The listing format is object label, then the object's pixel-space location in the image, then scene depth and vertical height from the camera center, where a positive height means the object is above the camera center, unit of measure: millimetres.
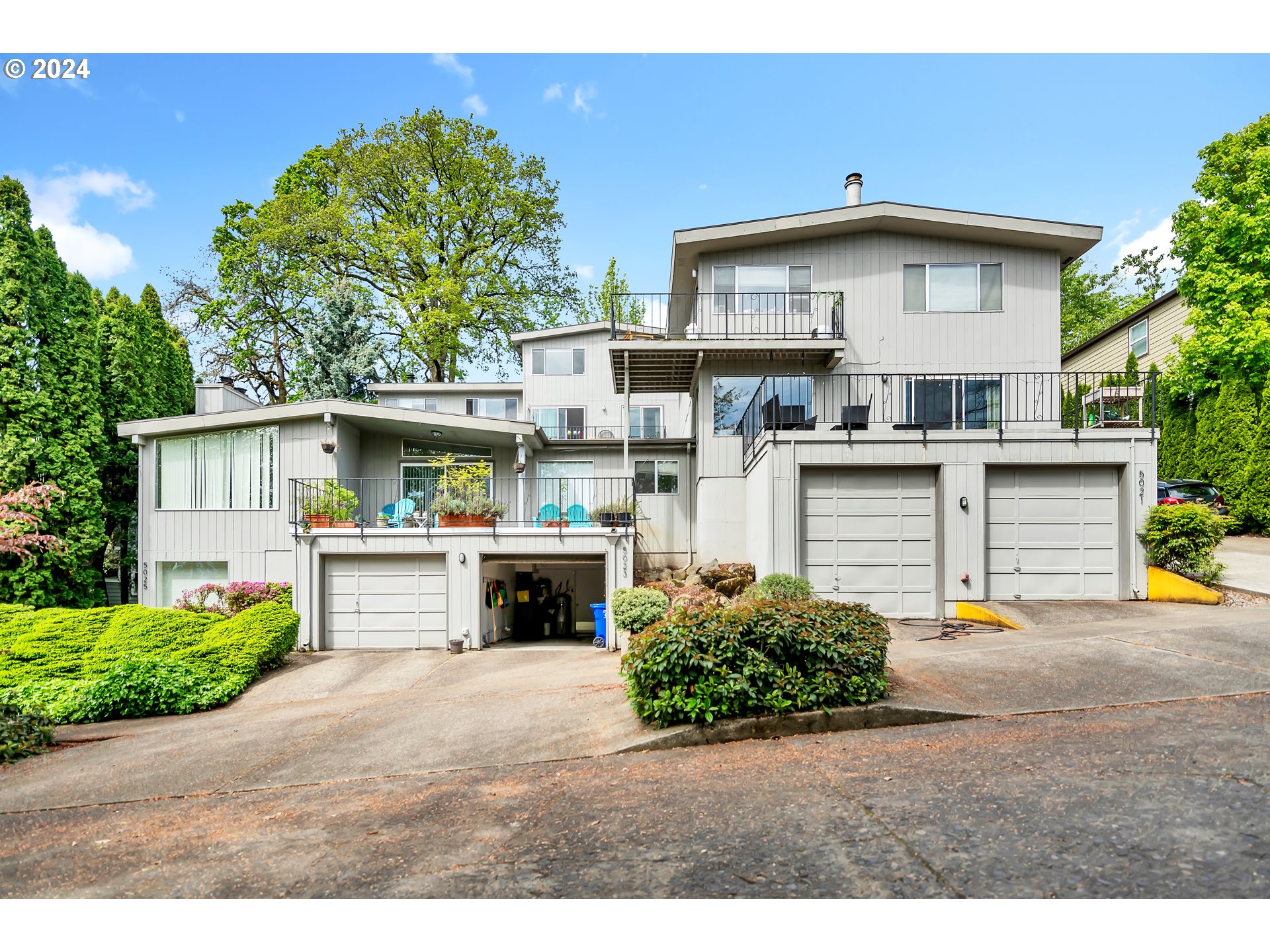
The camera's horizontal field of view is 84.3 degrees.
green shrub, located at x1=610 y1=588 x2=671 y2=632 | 10906 -1845
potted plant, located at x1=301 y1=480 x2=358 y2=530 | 13664 -297
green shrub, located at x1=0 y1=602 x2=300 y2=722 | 9289 -2463
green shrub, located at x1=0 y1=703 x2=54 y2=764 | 7414 -2640
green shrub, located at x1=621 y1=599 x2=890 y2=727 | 5645 -1440
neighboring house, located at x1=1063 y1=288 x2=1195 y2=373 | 23484 +5694
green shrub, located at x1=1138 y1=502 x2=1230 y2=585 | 10719 -720
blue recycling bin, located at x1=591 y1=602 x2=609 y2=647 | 13359 -2487
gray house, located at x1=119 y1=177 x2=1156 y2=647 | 11305 +628
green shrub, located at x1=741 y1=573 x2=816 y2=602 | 10180 -1429
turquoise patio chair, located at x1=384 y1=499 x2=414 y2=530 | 14305 -370
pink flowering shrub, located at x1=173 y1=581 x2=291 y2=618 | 14156 -2105
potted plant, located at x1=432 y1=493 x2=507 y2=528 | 13703 -382
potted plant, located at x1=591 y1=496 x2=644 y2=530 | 13711 -449
